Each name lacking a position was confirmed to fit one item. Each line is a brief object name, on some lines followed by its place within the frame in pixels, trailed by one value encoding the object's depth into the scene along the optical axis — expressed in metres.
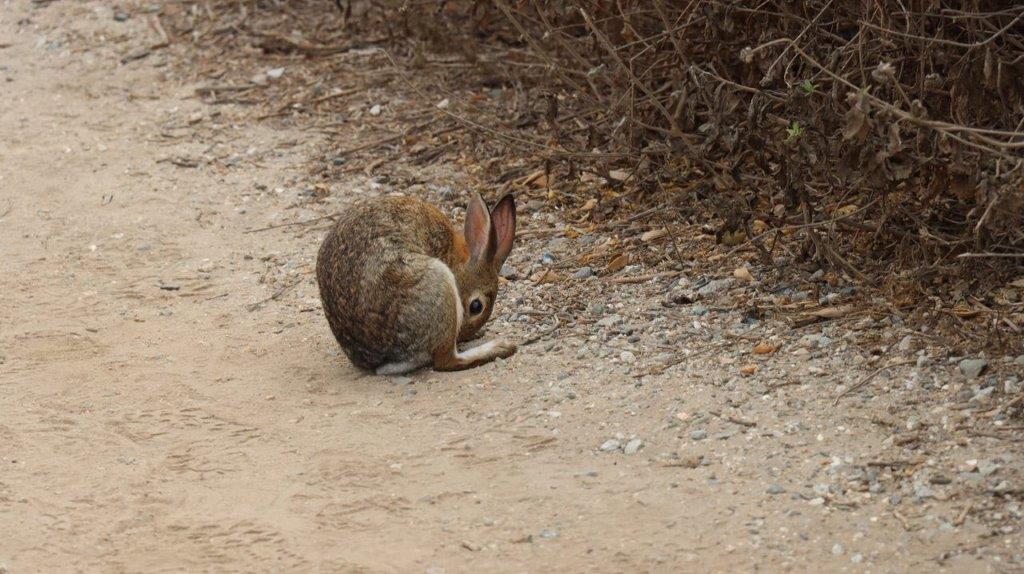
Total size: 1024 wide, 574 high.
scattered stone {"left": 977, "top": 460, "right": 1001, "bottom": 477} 10.30
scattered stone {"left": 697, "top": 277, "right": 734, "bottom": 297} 14.45
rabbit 13.43
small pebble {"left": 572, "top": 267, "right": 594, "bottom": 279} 15.48
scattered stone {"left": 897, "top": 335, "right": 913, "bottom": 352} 12.40
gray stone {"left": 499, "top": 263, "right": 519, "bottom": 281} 15.80
